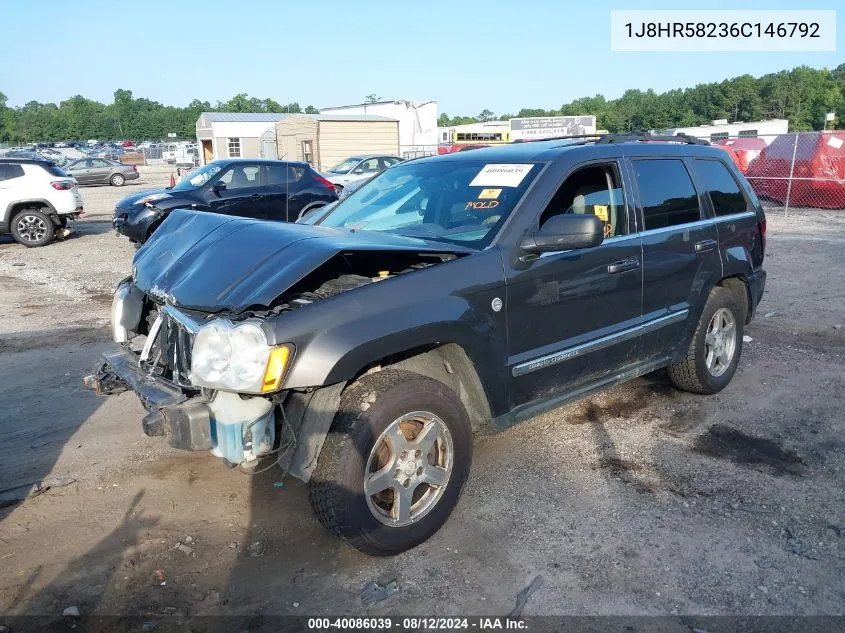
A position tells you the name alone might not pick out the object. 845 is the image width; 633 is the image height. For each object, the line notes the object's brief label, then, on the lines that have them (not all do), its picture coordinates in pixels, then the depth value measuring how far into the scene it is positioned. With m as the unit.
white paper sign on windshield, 3.98
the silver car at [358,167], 19.92
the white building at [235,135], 39.00
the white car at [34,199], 13.30
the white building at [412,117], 41.66
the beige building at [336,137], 31.25
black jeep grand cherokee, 3.03
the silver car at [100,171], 31.03
